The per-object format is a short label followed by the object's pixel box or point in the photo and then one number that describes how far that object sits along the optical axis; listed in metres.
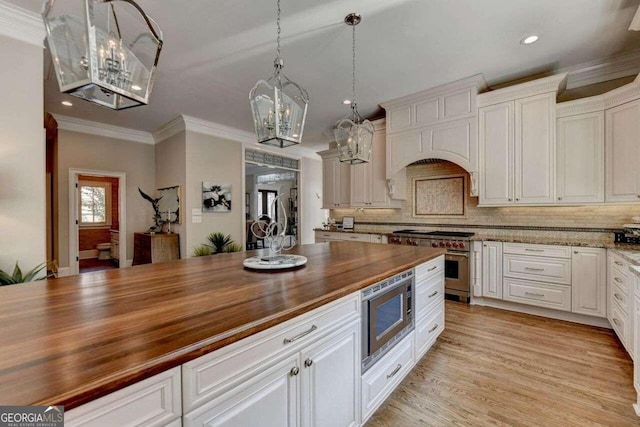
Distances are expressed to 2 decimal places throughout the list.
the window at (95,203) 7.91
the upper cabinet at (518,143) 3.31
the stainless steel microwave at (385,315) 1.60
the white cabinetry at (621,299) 2.21
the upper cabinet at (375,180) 4.83
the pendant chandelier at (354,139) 2.74
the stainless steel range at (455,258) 3.77
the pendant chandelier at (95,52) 1.18
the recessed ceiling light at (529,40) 2.77
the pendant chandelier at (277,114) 1.87
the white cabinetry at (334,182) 5.53
